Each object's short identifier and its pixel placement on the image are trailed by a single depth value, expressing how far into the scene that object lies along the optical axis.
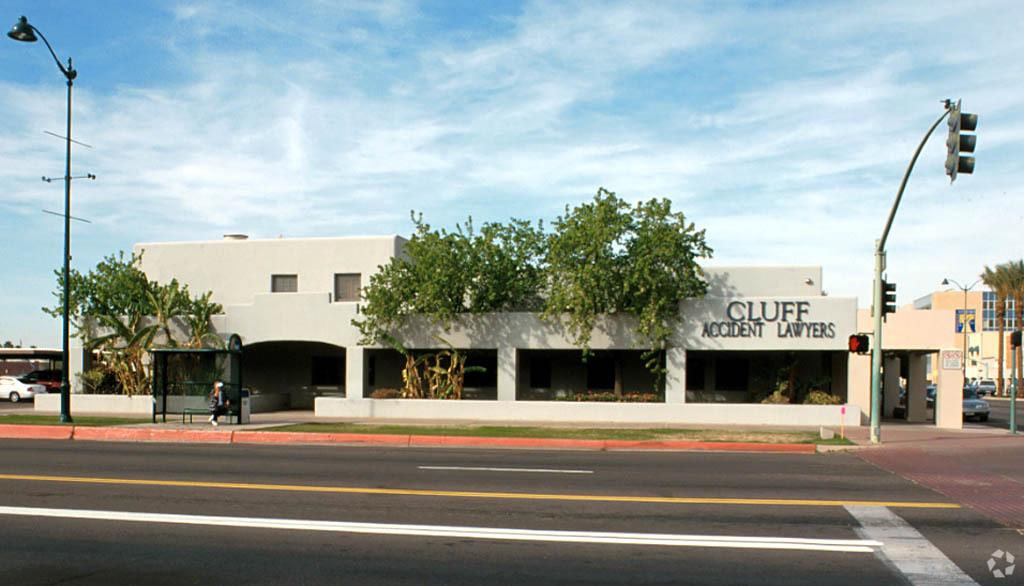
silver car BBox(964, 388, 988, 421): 33.88
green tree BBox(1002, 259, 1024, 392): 58.53
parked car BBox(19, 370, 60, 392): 40.19
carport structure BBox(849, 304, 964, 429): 26.52
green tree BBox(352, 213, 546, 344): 28.33
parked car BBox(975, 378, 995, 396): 70.74
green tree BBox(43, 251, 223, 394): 31.39
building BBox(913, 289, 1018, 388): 91.66
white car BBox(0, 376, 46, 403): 39.84
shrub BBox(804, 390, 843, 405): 27.39
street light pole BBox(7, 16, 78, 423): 23.89
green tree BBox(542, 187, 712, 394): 26.75
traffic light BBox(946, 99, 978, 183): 14.80
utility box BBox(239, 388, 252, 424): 23.84
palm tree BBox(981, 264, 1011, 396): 59.53
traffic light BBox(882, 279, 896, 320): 21.22
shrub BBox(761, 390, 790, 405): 28.13
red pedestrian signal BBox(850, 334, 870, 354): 21.05
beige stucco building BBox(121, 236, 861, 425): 27.22
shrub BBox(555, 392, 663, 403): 28.09
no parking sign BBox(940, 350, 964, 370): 25.77
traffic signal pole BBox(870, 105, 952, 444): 20.80
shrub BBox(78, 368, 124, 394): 32.16
